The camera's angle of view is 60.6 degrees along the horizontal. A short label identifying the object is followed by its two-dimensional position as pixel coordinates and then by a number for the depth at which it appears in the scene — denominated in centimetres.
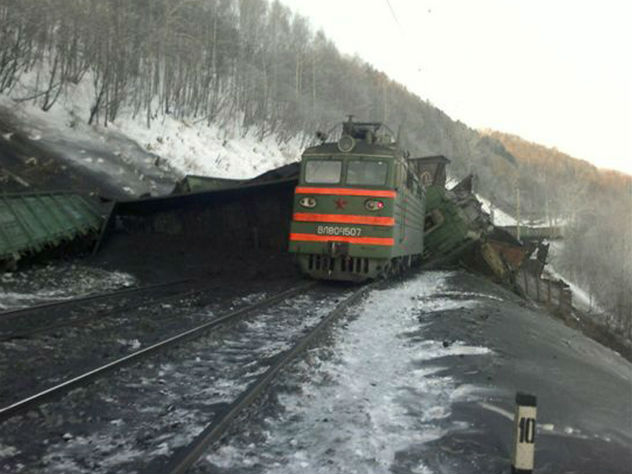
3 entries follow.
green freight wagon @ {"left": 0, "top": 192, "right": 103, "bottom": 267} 1177
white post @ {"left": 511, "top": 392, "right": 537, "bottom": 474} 334
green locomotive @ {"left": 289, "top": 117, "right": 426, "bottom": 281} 1280
